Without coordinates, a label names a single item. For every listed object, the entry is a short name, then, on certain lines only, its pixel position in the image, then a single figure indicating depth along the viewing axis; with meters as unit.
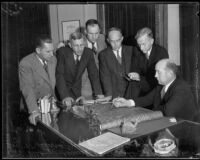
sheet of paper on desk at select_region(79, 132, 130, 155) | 1.48
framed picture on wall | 5.07
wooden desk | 1.46
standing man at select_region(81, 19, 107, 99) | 2.99
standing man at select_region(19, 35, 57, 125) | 2.60
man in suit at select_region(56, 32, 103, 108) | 2.91
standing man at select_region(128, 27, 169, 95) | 2.80
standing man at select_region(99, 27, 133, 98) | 3.14
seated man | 2.16
